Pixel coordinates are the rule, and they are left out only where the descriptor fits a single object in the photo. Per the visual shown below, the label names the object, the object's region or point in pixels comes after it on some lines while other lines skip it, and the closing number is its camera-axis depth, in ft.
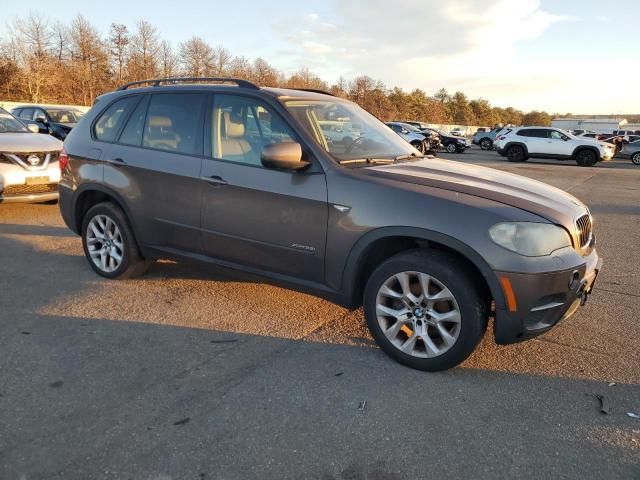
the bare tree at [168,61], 174.17
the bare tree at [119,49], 164.86
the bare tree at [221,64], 174.19
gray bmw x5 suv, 9.51
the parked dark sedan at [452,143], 95.44
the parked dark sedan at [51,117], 47.85
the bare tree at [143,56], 166.09
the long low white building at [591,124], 270.44
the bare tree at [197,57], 172.55
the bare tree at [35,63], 131.85
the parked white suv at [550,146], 73.77
